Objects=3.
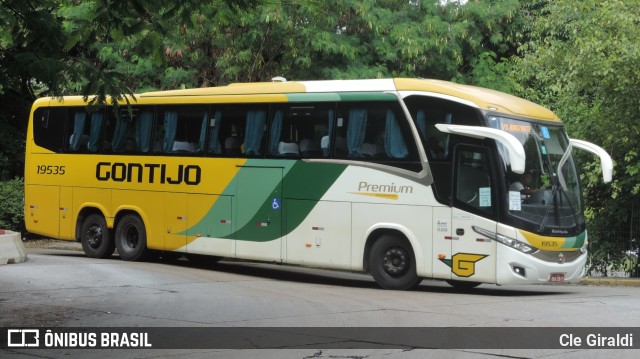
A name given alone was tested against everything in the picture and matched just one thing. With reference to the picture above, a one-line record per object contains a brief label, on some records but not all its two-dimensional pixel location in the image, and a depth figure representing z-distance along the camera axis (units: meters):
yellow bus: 16.77
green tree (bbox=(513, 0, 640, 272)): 22.08
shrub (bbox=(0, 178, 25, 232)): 32.25
